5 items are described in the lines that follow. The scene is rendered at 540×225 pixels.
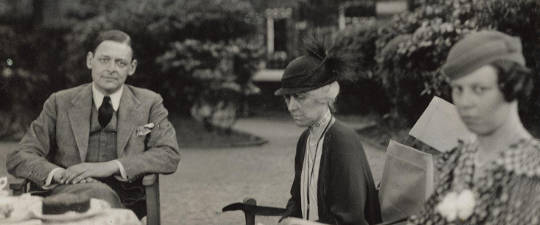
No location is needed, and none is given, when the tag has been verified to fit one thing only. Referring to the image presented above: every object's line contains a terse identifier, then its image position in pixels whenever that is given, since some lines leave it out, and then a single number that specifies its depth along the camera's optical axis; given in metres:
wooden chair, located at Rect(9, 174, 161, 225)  3.99
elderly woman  3.33
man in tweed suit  4.20
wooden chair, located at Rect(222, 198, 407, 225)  3.69
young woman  2.39
